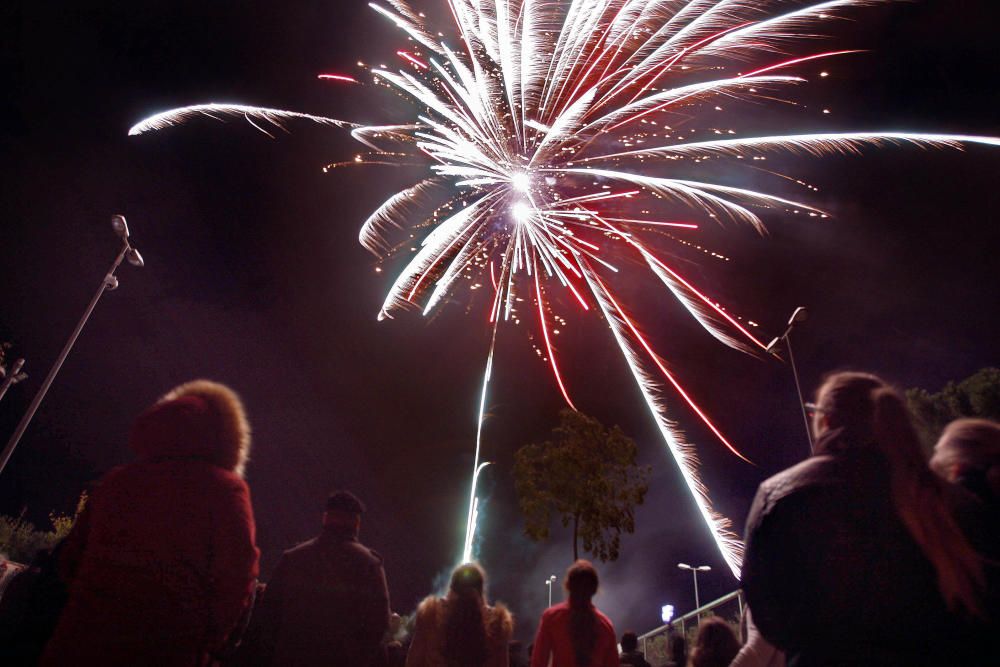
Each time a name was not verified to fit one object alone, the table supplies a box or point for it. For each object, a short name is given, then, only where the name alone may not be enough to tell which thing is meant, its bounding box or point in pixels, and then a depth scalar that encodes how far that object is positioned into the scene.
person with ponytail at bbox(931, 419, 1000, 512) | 2.64
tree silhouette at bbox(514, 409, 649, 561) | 17.92
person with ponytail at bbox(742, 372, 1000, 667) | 2.16
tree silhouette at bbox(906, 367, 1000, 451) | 23.11
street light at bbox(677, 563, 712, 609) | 31.27
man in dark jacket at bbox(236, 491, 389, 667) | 4.03
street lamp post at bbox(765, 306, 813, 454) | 13.16
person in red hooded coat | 2.89
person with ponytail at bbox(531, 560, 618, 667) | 4.80
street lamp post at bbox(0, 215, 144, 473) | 13.54
